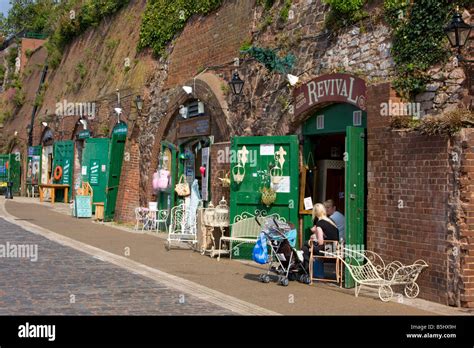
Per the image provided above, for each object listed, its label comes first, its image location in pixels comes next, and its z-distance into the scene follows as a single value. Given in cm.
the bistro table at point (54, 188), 2849
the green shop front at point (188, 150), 1641
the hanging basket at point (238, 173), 1327
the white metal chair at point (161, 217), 1847
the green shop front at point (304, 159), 1165
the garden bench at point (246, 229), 1284
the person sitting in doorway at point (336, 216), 1157
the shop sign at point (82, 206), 2219
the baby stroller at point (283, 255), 1034
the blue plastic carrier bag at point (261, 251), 1040
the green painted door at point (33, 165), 3291
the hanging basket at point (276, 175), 1277
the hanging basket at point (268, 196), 1276
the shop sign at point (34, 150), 3297
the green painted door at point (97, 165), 2258
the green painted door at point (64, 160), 2811
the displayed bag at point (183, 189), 1712
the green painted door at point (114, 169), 2147
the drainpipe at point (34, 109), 3472
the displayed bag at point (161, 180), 1841
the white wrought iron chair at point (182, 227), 1460
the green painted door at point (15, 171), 3588
